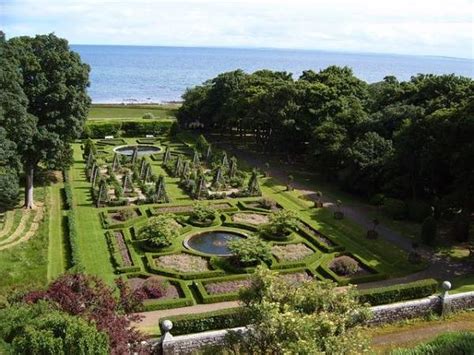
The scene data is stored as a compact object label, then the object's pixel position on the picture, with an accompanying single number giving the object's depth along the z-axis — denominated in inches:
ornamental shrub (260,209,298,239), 1294.3
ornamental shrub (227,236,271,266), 1122.7
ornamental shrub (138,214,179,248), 1202.7
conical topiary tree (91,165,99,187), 1691.1
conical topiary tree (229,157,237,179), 1820.9
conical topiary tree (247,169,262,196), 1663.4
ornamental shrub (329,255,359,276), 1124.5
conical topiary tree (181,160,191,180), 1786.2
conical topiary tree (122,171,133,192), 1667.9
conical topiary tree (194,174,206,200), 1616.6
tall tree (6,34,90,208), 1427.2
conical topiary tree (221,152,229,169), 1940.7
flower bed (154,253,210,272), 1123.3
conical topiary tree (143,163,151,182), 1759.4
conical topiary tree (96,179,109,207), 1504.7
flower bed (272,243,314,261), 1193.4
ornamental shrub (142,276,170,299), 986.7
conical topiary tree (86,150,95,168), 1858.1
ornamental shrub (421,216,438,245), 1286.9
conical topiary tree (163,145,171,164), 2032.5
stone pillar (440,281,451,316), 902.4
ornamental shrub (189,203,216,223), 1388.9
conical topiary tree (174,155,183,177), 1859.0
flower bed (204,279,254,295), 1031.0
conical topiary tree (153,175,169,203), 1551.4
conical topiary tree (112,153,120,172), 1905.4
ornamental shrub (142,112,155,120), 3078.7
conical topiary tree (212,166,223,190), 1716.7
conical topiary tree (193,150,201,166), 1967.3
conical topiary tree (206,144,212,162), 2098.3
